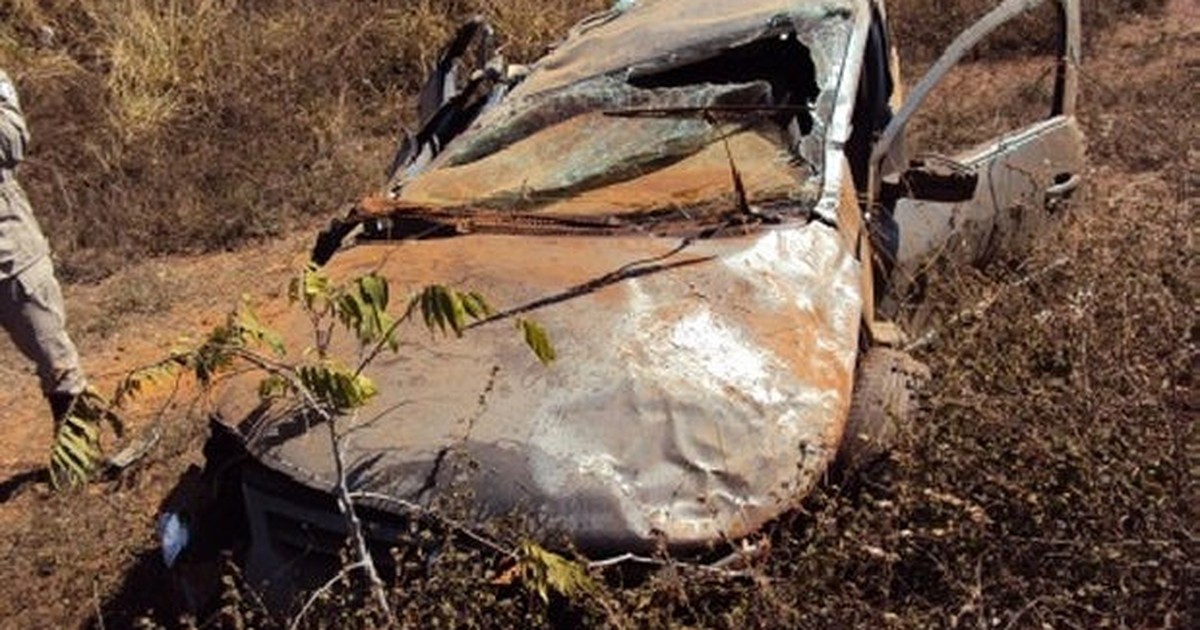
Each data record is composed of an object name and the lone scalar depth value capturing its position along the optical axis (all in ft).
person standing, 16.60
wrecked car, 10.20
